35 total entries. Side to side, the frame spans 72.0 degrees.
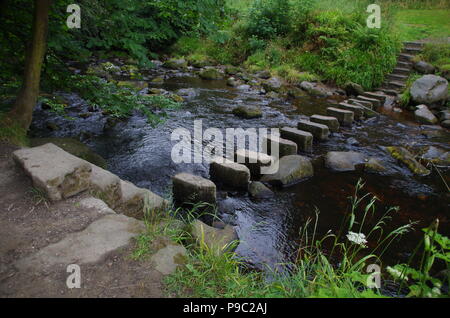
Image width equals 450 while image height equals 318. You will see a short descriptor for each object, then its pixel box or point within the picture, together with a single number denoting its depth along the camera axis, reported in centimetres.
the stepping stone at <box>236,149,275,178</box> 519
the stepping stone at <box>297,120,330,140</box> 690
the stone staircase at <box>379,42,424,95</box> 1111
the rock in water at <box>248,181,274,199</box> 465
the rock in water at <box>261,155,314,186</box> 500
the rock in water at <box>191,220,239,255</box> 312
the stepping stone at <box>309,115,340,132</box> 745
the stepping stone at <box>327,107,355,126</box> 798
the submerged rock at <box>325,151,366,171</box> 567
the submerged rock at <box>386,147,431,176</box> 563
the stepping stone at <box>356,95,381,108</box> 959
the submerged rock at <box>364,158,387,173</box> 561
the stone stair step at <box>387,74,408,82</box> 1132
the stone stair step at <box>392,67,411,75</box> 1150
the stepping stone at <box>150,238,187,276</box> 226
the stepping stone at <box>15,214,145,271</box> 215
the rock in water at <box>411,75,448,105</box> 948
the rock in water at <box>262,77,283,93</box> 1094
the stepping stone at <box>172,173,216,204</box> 411
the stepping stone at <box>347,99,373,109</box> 912
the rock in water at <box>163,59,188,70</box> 1373
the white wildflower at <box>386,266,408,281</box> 182
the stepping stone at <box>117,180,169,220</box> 339
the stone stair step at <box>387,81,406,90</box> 1105
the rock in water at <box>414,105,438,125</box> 850
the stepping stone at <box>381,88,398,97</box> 1071
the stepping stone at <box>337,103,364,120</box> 856
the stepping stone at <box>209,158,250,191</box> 476
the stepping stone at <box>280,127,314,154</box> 638
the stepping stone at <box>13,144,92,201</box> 274
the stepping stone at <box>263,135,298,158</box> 587
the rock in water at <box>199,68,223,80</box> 1238
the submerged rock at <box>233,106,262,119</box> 802
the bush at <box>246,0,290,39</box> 1473
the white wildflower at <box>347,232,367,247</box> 212
